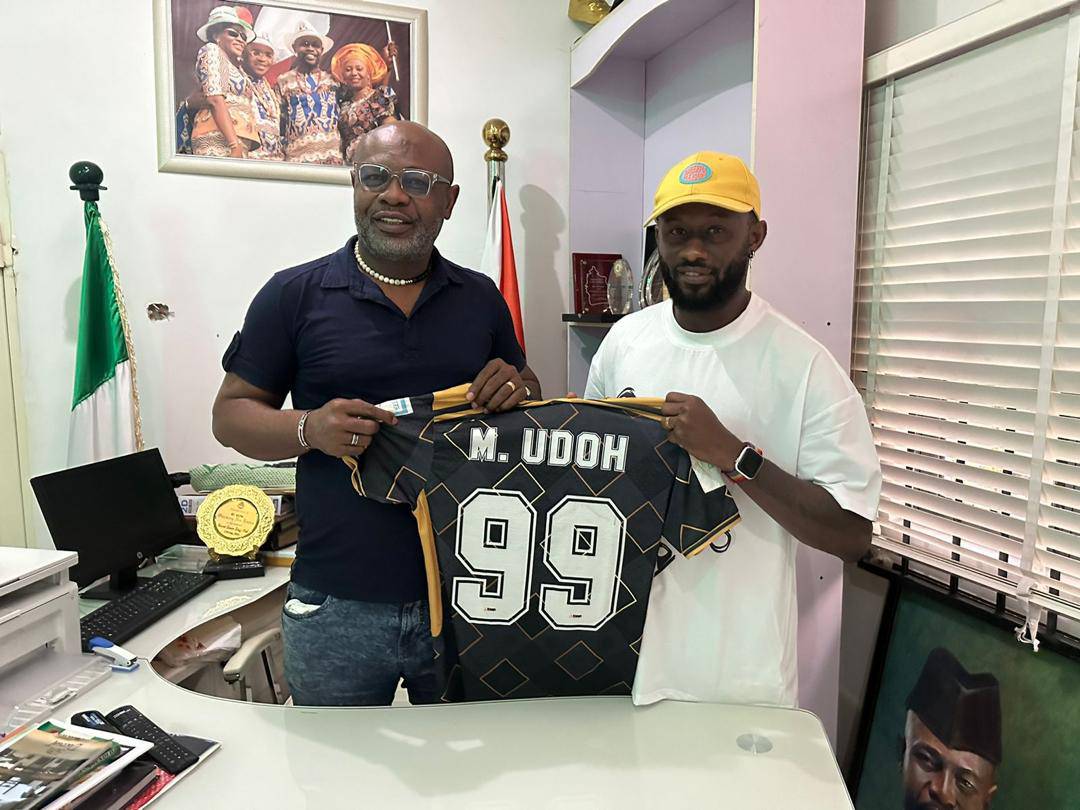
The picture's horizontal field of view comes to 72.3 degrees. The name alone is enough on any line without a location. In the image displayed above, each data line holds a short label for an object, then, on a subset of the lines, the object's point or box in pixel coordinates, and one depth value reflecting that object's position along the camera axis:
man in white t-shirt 1.30
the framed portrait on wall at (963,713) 1.59
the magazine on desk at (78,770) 1.06
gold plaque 2.21
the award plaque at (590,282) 2.97
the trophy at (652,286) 2.41
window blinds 1.57
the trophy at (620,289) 2.81
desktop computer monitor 1.90
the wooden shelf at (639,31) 2.38
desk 1.14
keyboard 1.75
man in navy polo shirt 1.39
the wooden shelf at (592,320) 2.70
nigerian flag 2.44
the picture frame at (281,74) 2.54
